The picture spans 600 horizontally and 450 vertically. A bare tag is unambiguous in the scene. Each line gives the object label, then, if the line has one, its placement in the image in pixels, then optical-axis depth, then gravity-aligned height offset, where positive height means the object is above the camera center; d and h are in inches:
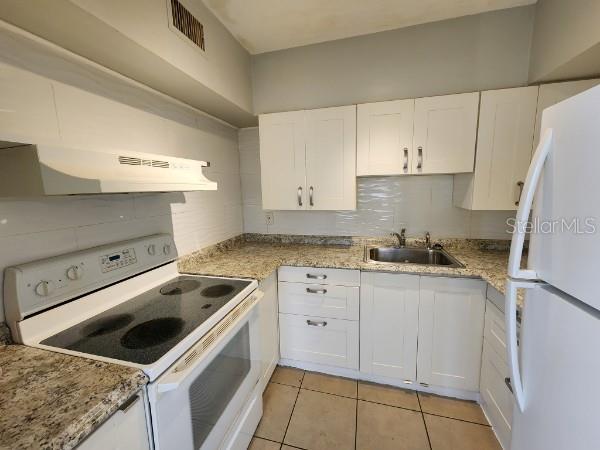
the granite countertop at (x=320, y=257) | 62.4 -19.7
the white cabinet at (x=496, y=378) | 51.5 -41.5
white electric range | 34.5 -21.2
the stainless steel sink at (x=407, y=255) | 80.7 -21.4
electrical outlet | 97.8 -10.1
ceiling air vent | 49.0 +34.4
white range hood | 28.0 +2.9
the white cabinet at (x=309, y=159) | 75.5 +9.6
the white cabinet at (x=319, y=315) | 71.1 -35.7
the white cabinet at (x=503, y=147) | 62.2 +9.8
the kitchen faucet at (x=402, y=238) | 83.2 -15.9
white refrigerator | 21.6 -10.5
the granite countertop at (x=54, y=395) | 22.5 -20.7
